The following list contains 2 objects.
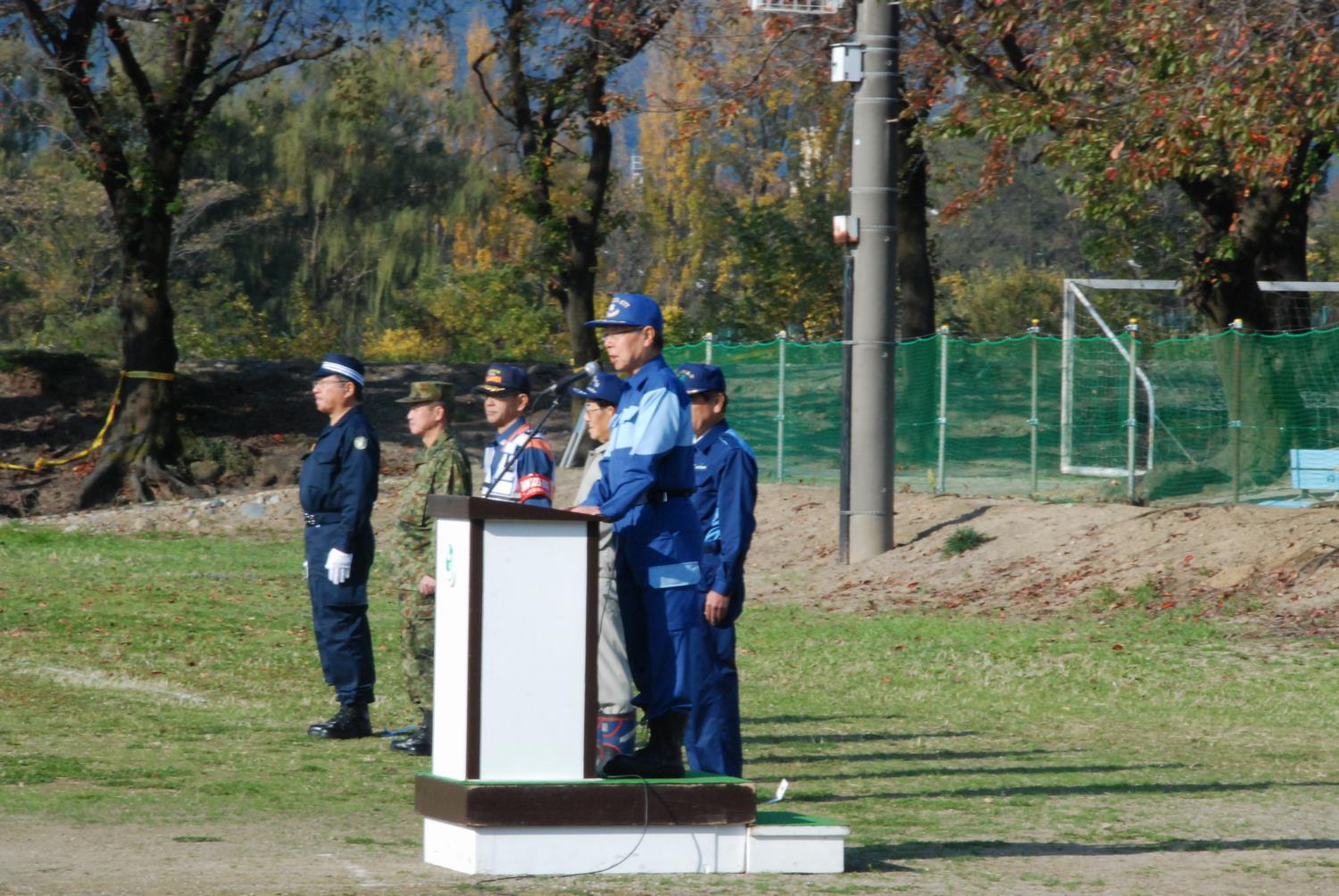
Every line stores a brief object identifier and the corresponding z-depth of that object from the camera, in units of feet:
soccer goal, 127.82
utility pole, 125.08
